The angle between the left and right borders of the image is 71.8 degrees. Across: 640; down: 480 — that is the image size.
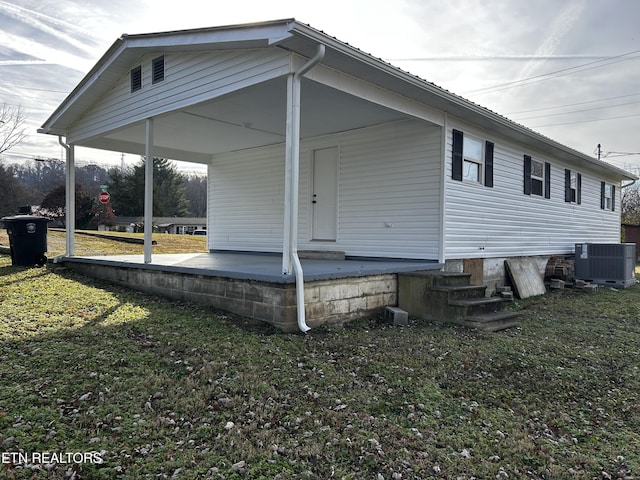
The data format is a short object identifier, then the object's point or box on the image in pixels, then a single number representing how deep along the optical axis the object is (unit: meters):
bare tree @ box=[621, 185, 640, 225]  28.51
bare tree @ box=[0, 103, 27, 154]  24.11
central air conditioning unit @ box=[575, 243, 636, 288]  10.02
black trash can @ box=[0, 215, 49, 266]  7.98
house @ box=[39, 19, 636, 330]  5.14
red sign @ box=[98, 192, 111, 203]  23.55
